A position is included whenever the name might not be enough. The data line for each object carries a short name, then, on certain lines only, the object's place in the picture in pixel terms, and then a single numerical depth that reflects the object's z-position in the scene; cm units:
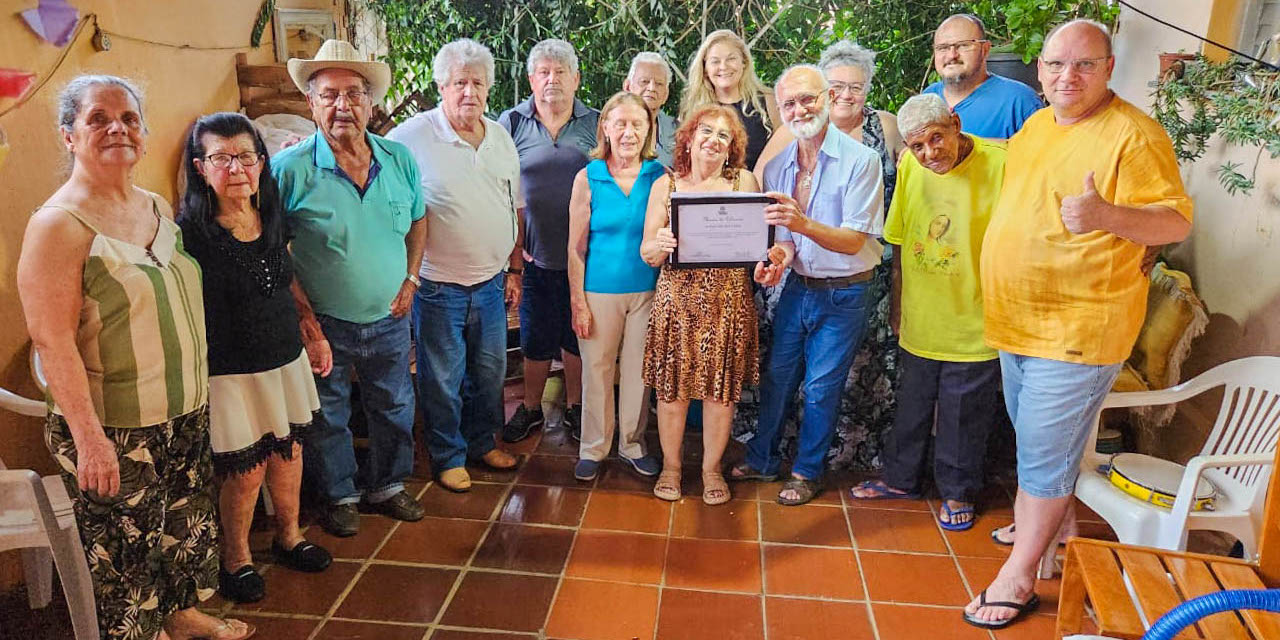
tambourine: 231
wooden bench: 163
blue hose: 136
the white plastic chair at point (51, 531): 196
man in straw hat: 254
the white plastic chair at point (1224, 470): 223
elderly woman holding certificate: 279
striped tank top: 183
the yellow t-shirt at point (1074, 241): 204
